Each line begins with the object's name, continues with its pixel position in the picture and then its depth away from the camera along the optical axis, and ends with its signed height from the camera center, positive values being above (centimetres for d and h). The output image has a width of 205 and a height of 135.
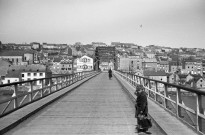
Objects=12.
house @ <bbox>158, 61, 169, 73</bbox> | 19100 +225
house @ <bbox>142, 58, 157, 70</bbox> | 18549 +349
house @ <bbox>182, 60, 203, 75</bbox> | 18238 +83
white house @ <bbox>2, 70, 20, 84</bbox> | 10278 -265
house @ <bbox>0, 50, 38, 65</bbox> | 16521 +741
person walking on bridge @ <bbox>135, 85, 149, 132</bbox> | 814 -104
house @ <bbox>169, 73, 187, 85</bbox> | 11806 -403
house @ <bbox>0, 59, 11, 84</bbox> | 12125 +141
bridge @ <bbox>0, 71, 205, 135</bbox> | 809 -170
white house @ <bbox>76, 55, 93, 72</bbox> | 13438 +272
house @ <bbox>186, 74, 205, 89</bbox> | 10821 -516
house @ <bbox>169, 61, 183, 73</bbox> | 18822 +155
